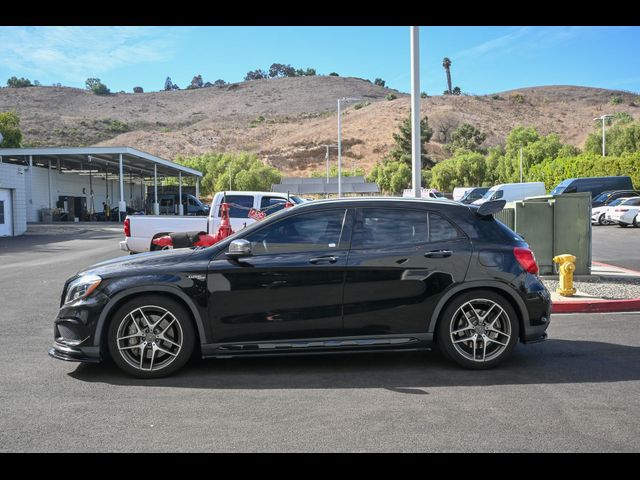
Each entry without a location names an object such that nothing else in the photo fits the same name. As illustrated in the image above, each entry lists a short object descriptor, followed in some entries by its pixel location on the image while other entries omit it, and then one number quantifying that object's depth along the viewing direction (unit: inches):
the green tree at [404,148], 3689.5
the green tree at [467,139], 3964.1
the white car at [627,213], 1143.6
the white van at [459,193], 1847.9
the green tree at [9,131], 2802.7
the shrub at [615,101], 5044.3
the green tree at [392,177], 2925.7
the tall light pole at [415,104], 505.4
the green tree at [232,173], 2876.5
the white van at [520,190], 1212.5
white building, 1382.9
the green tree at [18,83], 6924.2
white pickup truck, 618.8
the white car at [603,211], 1231.5
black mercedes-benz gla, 229.1
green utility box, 483.8
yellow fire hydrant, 391.5
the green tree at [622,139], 2655.0
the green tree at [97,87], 7135.8
